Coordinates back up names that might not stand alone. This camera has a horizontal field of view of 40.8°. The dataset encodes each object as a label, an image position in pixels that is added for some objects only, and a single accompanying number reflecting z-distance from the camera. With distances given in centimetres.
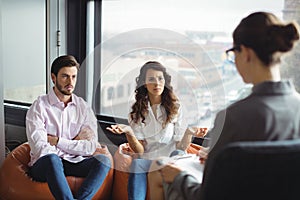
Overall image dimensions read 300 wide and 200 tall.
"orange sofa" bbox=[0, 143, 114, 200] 257
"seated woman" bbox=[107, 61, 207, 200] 208
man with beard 254
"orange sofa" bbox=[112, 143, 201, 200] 258
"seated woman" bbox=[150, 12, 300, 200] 117
